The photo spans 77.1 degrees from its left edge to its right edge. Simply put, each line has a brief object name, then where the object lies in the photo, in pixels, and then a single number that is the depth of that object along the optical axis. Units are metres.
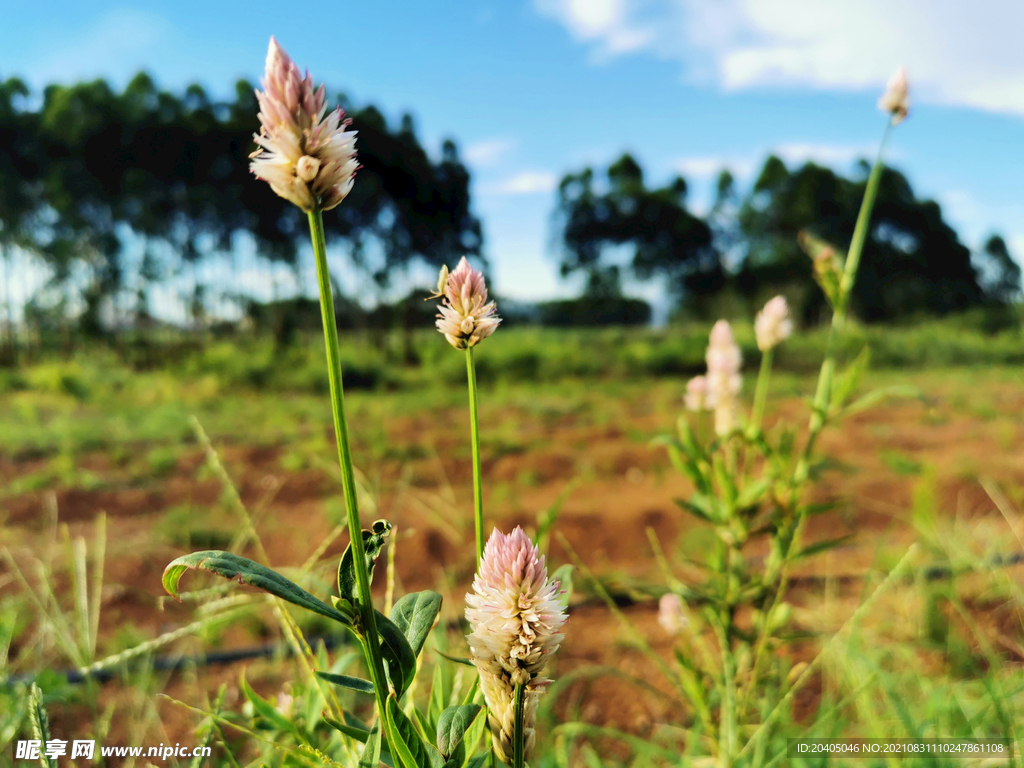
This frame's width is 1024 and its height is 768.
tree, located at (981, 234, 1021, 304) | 26.00
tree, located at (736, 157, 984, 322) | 18.05
